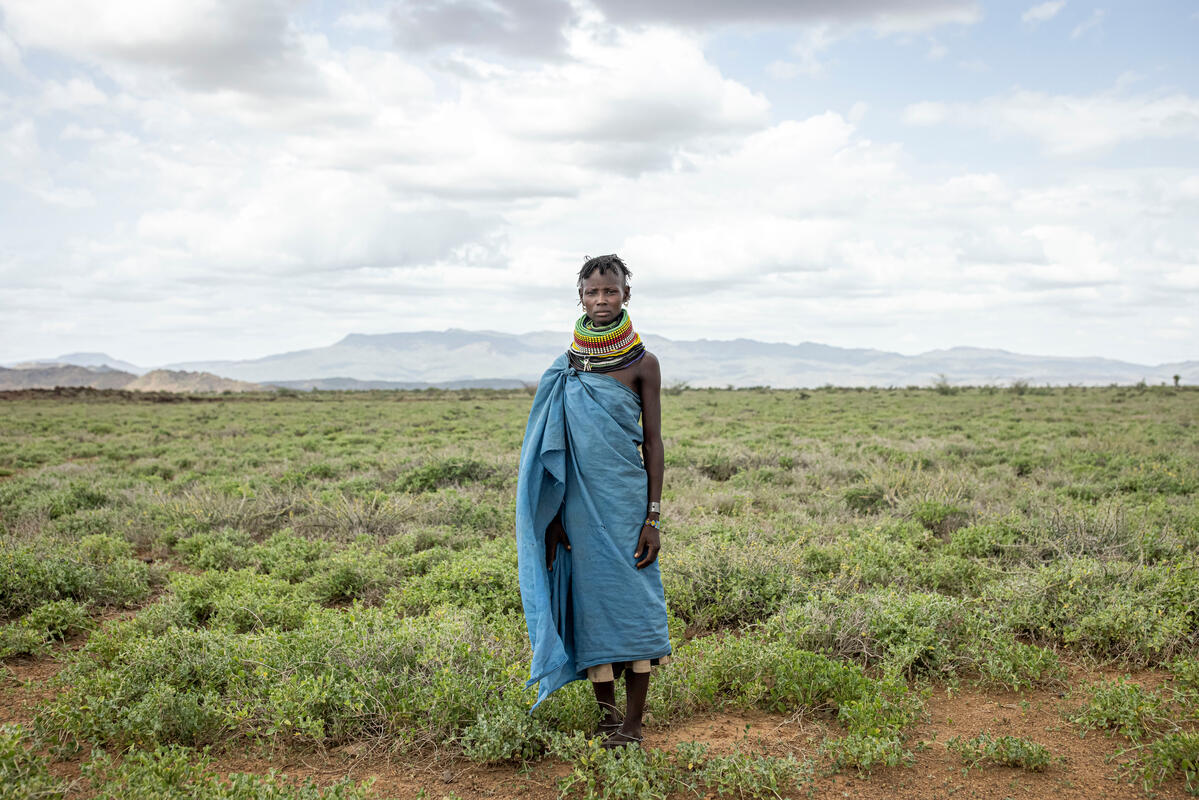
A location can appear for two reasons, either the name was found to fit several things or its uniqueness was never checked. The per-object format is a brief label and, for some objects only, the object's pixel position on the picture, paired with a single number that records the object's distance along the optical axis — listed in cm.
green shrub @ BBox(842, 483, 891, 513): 919
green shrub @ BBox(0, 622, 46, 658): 494
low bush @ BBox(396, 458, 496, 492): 1087
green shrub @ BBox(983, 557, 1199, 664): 475
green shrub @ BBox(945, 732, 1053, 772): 354
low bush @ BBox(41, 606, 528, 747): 384
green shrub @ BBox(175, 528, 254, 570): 709
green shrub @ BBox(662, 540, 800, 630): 555
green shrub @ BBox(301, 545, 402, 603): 622
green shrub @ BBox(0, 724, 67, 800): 306
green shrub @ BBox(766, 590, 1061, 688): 453
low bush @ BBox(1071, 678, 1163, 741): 378
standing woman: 347
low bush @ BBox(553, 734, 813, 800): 329
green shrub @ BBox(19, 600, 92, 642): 532
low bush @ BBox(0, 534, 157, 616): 579
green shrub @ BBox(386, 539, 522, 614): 567
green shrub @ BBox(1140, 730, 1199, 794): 334
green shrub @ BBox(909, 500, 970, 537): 802
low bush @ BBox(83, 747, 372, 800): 309
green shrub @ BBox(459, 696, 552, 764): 361
